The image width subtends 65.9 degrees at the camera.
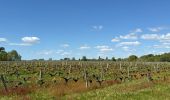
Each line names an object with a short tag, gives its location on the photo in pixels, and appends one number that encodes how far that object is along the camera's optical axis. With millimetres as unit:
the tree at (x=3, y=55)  59458
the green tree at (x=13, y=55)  69049
